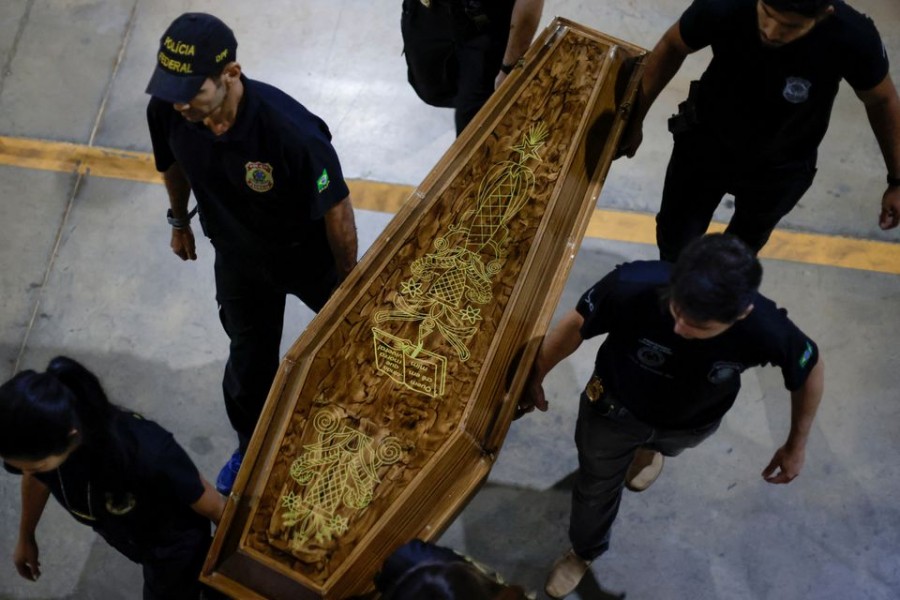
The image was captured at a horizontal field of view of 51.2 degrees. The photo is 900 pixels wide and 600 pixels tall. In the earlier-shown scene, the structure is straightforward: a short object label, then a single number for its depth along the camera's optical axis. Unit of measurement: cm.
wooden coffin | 260
